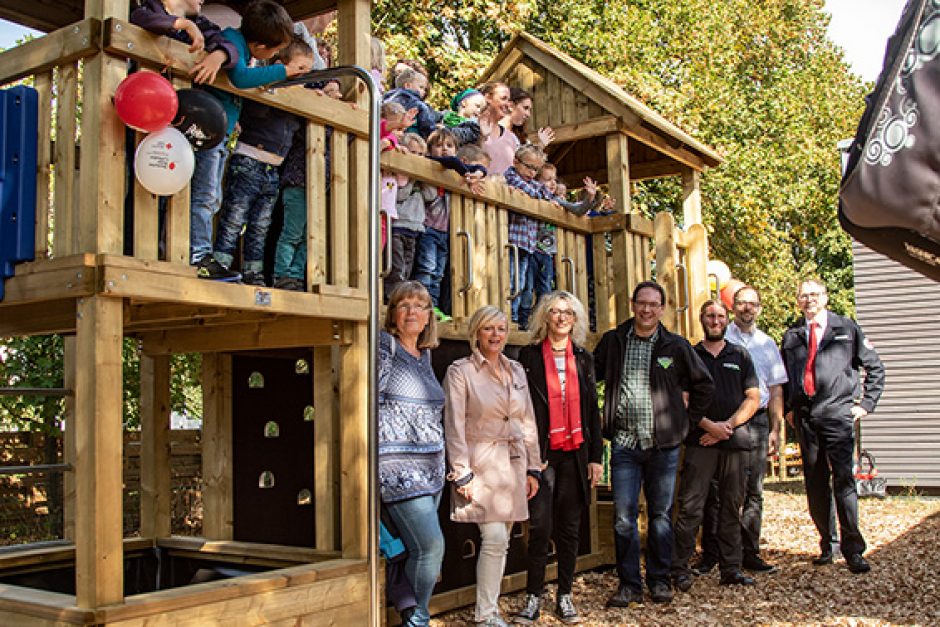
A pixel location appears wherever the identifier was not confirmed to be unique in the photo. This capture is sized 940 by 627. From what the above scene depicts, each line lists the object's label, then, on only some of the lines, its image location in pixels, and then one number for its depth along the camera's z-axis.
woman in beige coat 5.75
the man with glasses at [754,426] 8.00
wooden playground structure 4.16
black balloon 4.41
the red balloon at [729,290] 11.02
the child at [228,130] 4.67
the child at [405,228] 6.35
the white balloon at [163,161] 4.26
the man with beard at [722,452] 7.44
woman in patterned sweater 5.38
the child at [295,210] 5.21
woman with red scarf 6.20
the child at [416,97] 6.84
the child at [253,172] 5.05
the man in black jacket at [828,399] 7.94
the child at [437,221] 6.61
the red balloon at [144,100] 4.12
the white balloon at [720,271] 11.49
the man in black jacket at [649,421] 6.79
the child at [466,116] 7.41
